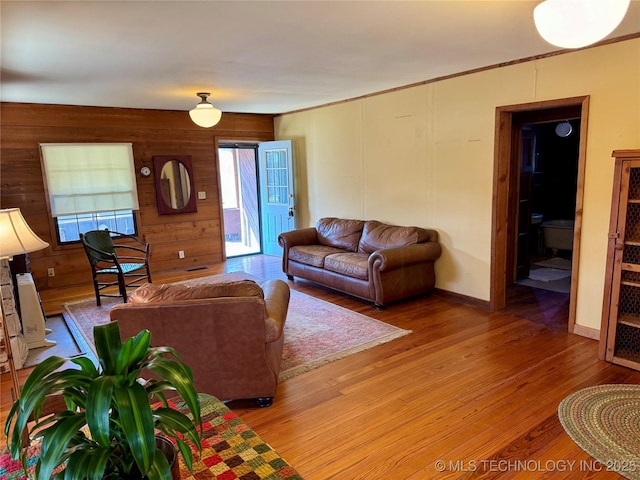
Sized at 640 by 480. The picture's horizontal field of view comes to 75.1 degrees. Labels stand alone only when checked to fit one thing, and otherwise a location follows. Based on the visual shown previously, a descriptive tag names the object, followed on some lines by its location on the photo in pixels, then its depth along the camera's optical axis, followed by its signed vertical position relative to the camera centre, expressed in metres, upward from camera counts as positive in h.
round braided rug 2.12 -1.47
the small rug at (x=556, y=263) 6.13 -1.44
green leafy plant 0.83 -0.47
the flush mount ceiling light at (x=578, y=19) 1.94 +0.70
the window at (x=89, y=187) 5.49 -0.01
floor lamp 2.09 -0.25
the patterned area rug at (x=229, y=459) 1.18 -0.83
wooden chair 4.77 -0.92
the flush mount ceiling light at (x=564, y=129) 6.43 +0.58
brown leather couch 4.41 -0.96
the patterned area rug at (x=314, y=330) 3.36 -1.43
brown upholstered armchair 2.45 -0.87
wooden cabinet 2.91 -0.77
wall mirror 6.24 -0.03
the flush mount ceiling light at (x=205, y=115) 4.61 +0.74
